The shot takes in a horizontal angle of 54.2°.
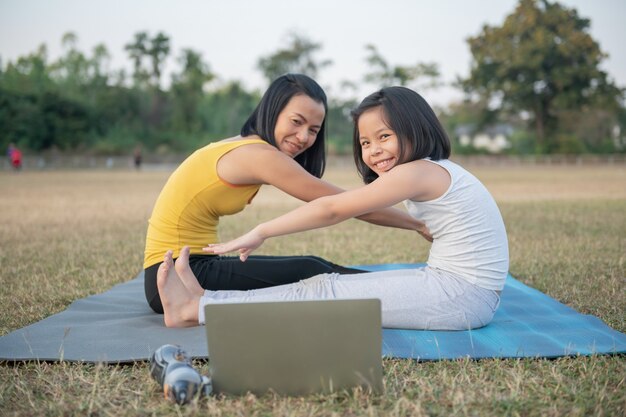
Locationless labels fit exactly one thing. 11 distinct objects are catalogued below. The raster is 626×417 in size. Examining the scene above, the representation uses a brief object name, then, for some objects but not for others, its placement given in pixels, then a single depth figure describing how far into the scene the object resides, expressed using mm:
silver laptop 2000
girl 2865
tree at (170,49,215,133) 52031
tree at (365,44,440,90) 47406
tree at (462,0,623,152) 41719
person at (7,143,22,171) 30392
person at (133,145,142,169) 35716
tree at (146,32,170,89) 54781
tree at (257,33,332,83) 56250
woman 3053
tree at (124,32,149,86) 55156
